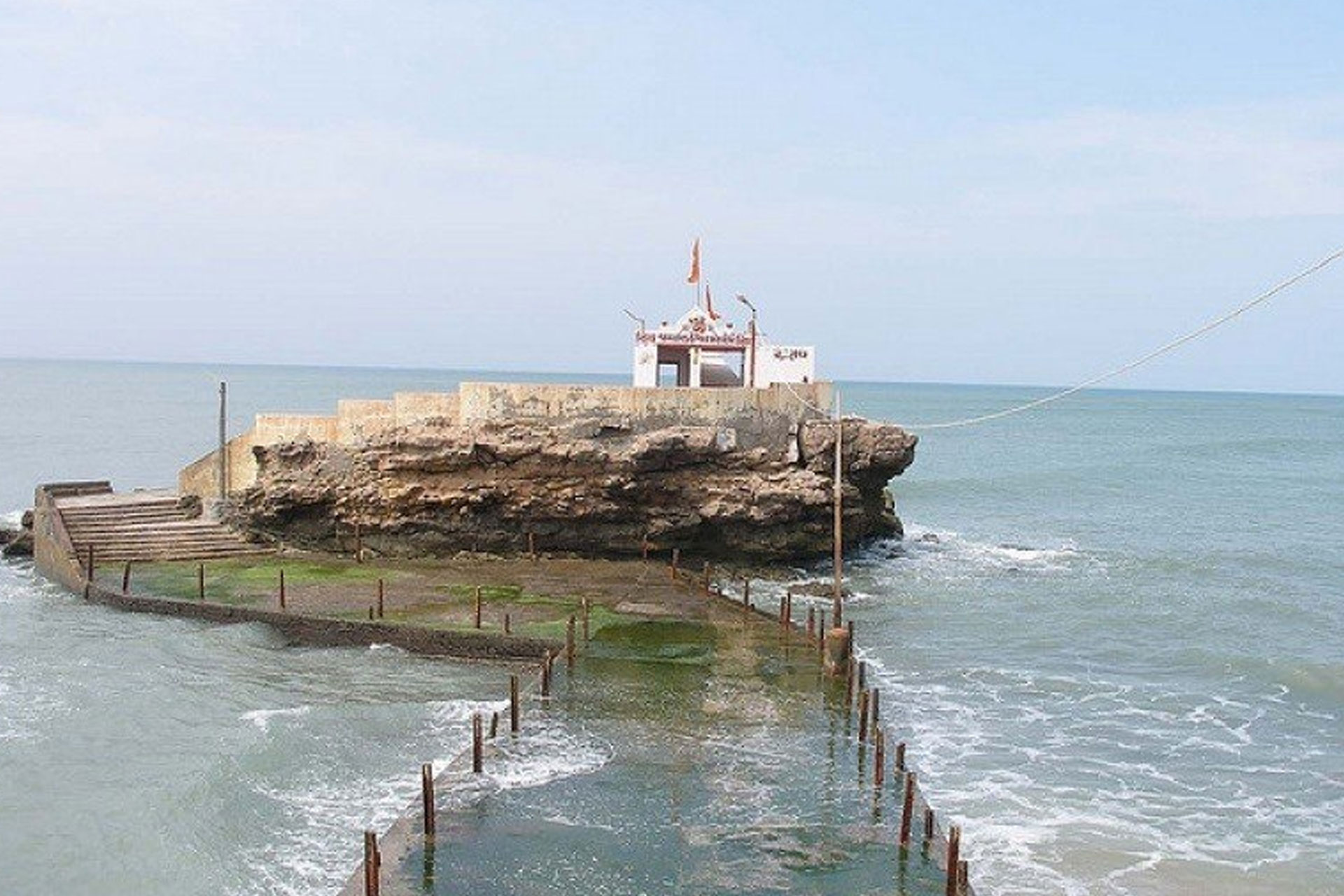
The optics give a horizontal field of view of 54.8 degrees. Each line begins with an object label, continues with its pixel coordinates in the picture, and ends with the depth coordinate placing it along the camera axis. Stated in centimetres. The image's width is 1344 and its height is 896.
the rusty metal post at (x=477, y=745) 2075
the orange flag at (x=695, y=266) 4547
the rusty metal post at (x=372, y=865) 1569
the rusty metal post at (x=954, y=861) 1622
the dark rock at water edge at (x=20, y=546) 4428
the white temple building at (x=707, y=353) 4244
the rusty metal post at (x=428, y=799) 1824
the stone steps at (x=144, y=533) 3966
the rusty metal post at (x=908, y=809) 1866
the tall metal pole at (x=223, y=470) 4232
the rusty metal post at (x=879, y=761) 2091
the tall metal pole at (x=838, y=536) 3011
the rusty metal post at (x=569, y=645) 2803
